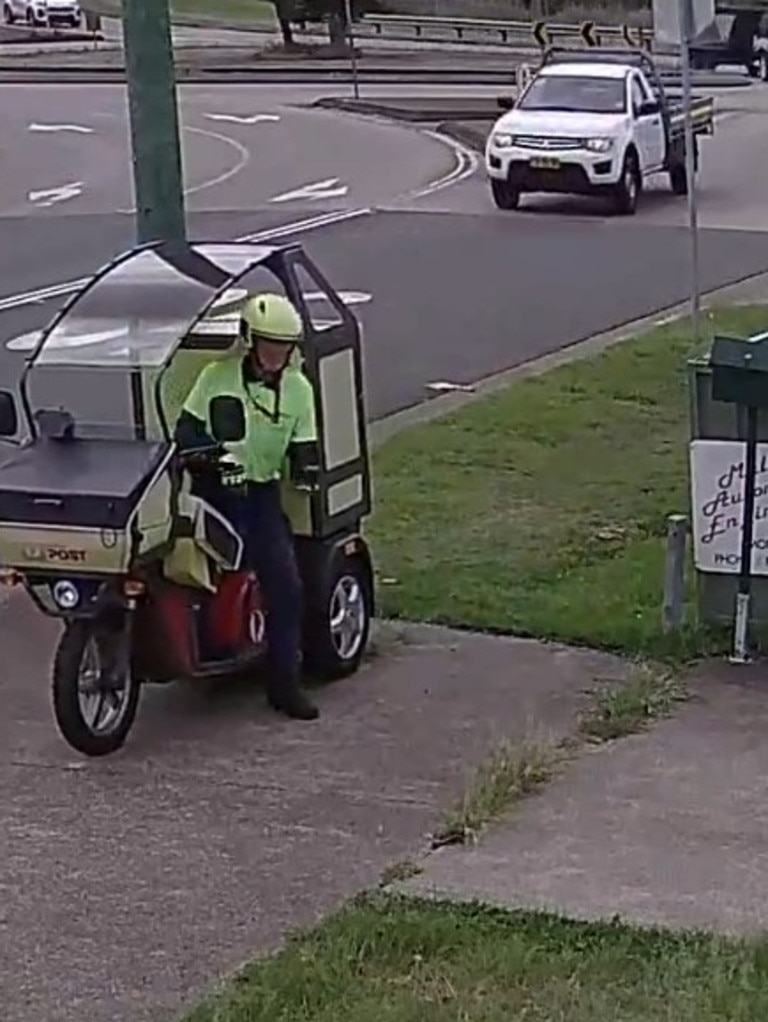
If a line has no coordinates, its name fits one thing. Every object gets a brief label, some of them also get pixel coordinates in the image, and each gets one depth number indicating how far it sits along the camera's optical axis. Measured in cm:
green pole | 1064
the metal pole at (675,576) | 892
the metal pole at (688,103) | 1288
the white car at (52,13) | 7962
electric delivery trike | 743
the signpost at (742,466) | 848
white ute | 2822
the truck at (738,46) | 5878
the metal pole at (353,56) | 4963
